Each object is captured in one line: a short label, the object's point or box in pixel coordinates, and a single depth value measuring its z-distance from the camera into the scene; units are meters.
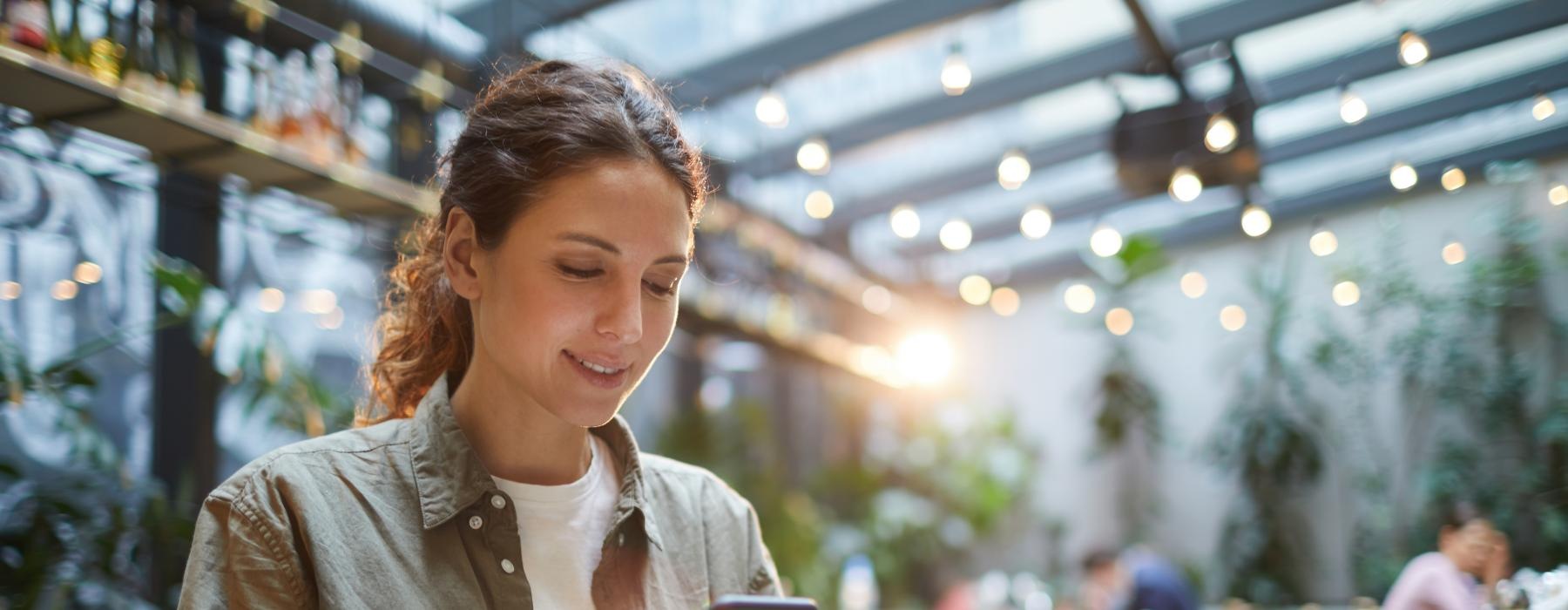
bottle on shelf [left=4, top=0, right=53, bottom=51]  2.70
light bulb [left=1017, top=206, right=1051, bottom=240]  6.59
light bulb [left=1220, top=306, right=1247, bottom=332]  8.89
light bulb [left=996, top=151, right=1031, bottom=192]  5.77
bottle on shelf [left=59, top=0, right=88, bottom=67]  2.86
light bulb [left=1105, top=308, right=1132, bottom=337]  9.27
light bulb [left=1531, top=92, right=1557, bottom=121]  2.70
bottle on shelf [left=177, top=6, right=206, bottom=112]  3.24
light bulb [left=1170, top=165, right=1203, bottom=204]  5.61
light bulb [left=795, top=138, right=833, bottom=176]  5.52
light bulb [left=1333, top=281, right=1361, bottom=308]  7.56
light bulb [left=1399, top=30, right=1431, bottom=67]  4.56
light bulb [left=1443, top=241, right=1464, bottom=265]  5.44
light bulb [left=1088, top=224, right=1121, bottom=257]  6.66
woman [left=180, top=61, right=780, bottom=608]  1.04
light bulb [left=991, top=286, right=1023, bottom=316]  9.52
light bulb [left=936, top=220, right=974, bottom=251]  6.34
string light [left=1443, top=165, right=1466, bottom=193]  3.87
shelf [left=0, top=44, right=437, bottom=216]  2.76
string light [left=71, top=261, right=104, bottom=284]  3.66
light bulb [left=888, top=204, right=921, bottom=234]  6.39
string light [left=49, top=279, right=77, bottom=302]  3.58
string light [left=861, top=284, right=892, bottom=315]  8.81
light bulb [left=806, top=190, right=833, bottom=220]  6.29
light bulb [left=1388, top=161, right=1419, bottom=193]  4.38
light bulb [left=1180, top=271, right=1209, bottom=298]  9.26
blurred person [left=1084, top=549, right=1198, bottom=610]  6.15
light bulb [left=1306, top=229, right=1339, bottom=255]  7.62
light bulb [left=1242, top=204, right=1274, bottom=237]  7.46
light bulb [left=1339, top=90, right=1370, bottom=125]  5.44
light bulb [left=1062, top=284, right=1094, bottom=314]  9.38
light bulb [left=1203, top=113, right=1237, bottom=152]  5.43
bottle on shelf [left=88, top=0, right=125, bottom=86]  2.91
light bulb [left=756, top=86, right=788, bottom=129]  5.28
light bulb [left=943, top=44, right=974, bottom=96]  4.94
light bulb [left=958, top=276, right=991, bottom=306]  8.25
